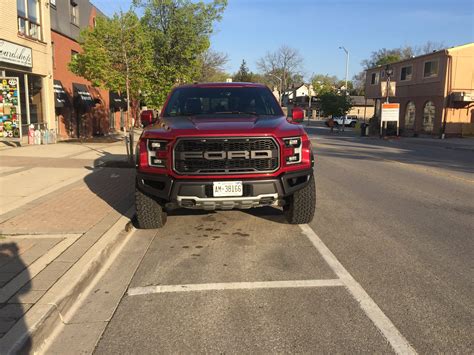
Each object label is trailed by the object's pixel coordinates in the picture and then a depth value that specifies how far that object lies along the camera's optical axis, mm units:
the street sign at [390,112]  33125
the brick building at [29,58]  16641
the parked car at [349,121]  62312
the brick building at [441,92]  32625
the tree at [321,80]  106794
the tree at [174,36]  20812
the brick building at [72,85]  23250
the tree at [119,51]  18141
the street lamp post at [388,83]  34219
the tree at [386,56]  89831
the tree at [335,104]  48406
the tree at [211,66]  53969
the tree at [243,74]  107350
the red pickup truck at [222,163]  5277
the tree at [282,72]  101106
